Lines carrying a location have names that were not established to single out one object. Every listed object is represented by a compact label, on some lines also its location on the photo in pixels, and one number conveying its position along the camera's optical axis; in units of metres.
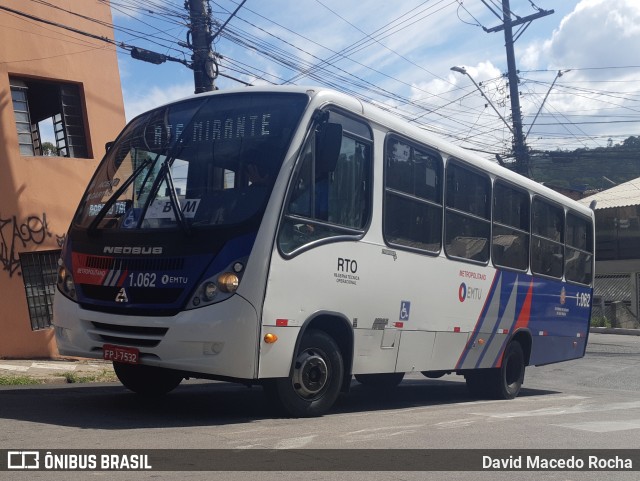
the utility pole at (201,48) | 15.12
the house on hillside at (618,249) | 36.88
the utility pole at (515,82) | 26.64
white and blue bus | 6.80
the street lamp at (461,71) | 24.86
